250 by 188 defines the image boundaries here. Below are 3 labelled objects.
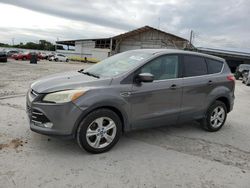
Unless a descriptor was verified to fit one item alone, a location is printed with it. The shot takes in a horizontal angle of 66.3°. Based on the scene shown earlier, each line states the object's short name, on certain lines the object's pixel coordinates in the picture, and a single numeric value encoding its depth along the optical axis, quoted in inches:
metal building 1371.8
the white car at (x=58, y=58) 1329.3
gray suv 109.8
